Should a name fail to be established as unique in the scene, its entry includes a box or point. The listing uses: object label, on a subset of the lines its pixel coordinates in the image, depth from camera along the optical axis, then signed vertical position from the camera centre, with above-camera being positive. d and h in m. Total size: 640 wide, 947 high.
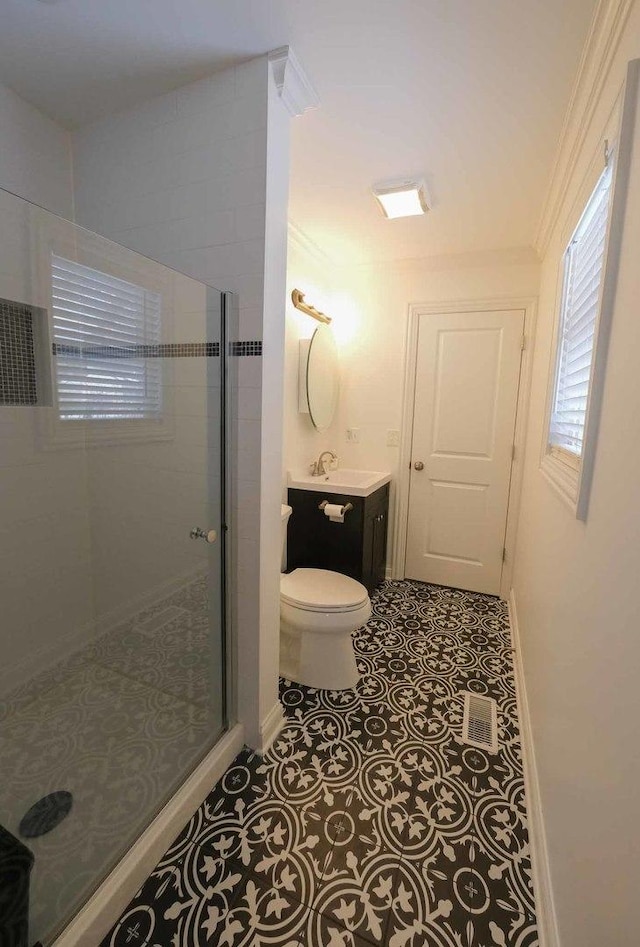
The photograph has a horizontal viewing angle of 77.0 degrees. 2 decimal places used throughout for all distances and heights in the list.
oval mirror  2.68 +0.25
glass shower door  1.24 -0.43
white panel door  2.74 -0.17
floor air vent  1.63 -1.29
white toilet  1.82 -0.98
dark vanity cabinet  2.50 -0.78
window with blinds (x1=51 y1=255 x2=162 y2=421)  1.32 +0.20
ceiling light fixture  1.93 +1.08
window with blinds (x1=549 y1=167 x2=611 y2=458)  1.25 +0.37
